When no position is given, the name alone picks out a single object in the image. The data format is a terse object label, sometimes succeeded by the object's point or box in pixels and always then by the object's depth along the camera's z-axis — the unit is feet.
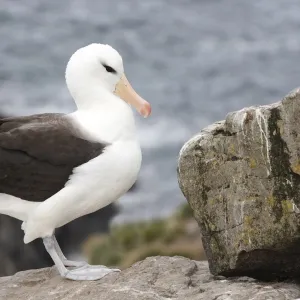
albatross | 45.60
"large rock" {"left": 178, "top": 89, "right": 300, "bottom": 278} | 40.29
